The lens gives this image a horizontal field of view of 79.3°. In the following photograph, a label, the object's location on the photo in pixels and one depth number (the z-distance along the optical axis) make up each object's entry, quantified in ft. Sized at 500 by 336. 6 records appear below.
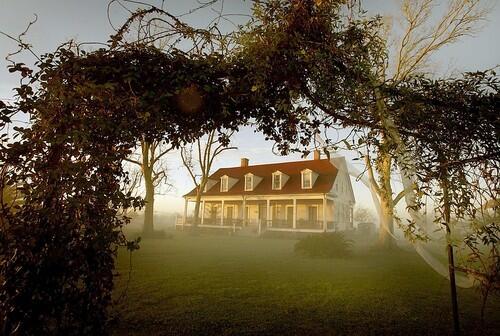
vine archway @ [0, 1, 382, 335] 8.30
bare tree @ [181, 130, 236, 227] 91.24
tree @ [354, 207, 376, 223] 189.66
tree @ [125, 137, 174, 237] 71.05
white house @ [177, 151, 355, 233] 93.04
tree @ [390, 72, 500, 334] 11.17
